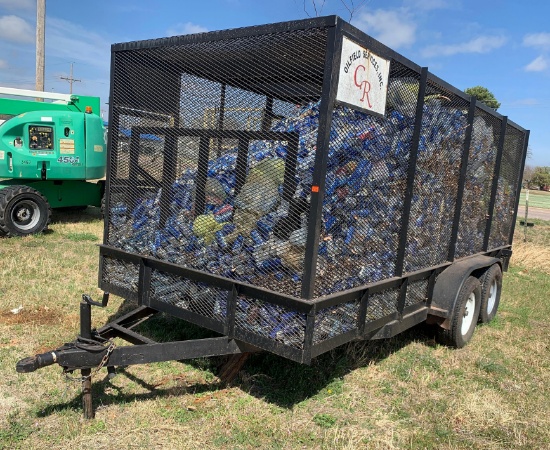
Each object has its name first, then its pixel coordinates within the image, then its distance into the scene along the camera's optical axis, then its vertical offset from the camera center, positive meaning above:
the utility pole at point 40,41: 13.82 +3.12
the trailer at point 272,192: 2.79 -0.14
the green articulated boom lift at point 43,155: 8.41 -0.06
